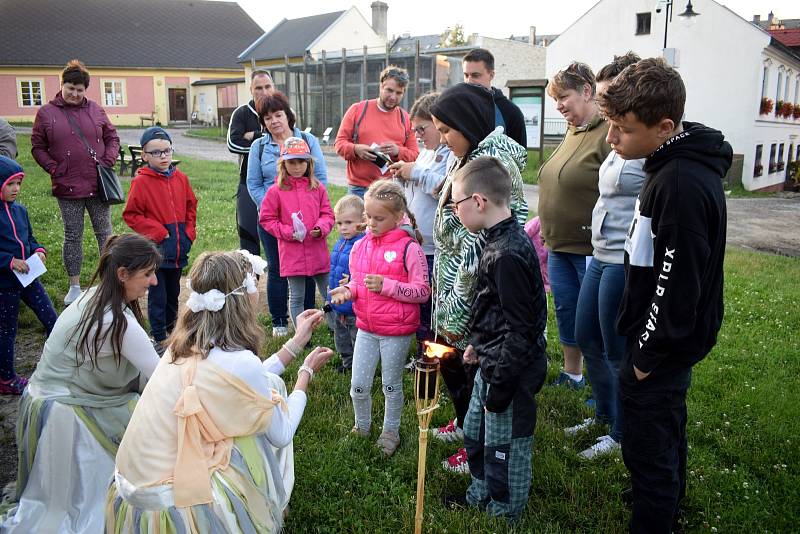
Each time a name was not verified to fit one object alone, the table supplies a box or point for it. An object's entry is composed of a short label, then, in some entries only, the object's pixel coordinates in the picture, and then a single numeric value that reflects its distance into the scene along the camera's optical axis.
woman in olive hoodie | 3.92
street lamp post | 18.41
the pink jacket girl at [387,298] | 3.72
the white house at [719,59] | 23.58
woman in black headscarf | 3.36
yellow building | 43.34
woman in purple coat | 6.55
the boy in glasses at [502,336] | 2.80
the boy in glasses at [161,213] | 5.30
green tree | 50.34
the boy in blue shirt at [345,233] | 4.64
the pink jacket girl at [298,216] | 5.31
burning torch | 2.42
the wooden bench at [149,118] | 43.11
